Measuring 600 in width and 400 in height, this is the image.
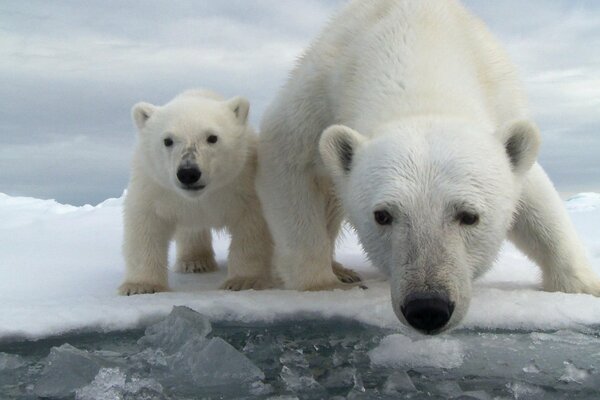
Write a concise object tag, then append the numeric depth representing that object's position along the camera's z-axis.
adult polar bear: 2.89
